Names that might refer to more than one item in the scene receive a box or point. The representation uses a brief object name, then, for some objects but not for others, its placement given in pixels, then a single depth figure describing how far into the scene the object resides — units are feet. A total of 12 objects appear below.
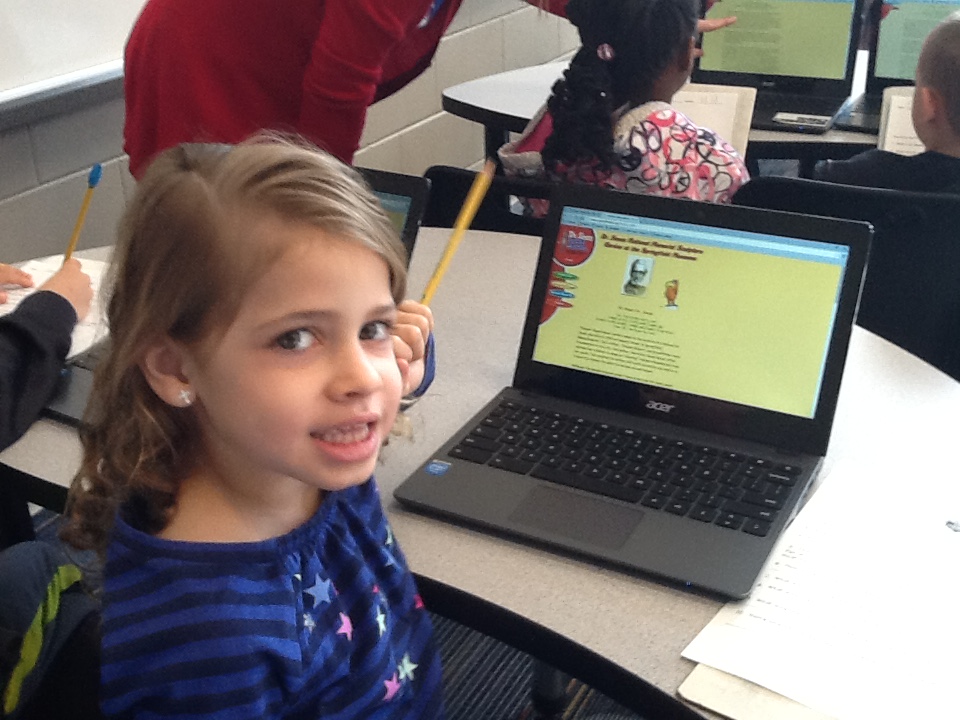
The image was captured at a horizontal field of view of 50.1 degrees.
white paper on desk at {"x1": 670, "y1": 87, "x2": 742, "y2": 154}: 7.41
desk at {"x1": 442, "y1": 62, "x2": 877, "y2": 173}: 8.20
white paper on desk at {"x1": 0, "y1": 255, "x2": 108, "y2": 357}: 4.60
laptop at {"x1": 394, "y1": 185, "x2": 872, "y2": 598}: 3.26
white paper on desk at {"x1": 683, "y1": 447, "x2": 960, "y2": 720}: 2.55
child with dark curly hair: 6.58
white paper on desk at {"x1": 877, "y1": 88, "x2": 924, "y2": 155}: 7.41
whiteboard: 6.88
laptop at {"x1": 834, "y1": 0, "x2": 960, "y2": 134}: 8.42
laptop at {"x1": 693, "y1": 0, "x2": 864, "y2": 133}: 8.62
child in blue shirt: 2.45
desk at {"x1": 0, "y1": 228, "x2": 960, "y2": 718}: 2.82
